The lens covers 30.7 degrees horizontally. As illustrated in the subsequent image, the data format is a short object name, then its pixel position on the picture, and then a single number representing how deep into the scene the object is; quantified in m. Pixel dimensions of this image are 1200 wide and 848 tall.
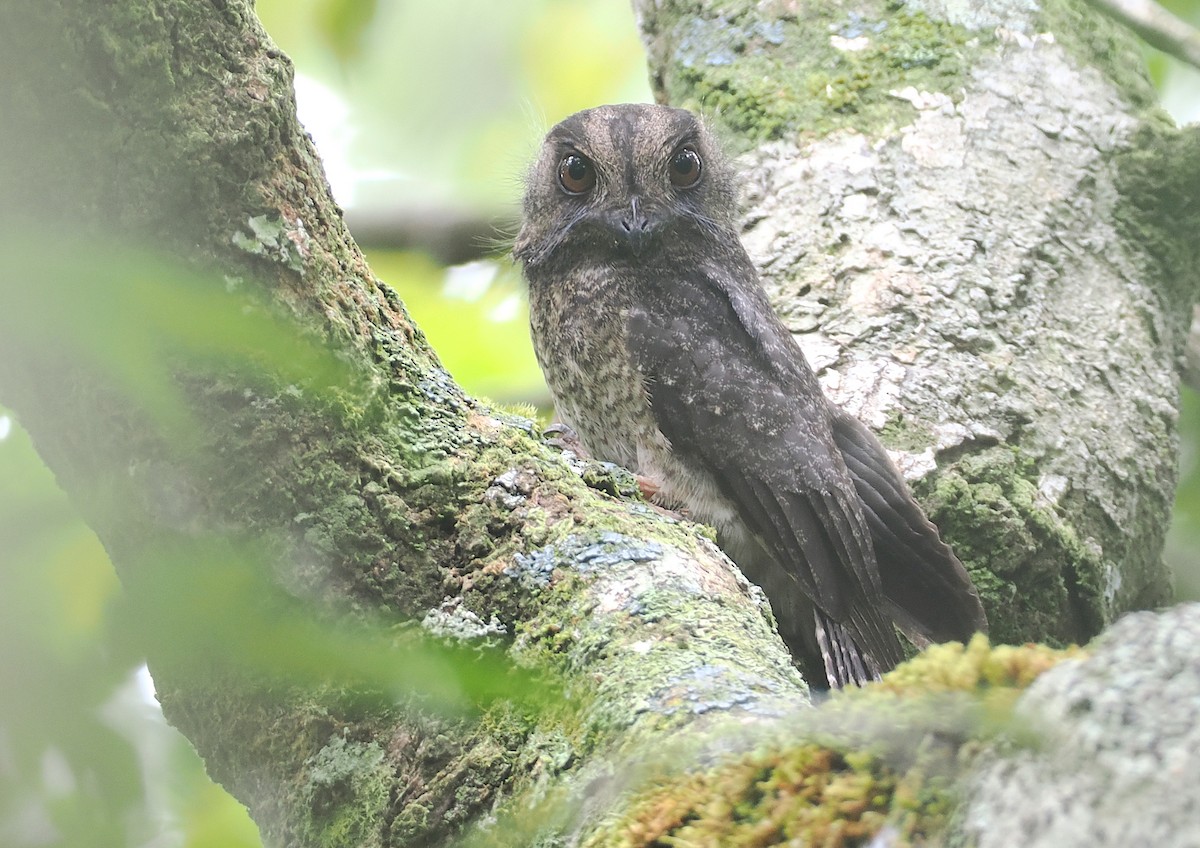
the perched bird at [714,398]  5.97
